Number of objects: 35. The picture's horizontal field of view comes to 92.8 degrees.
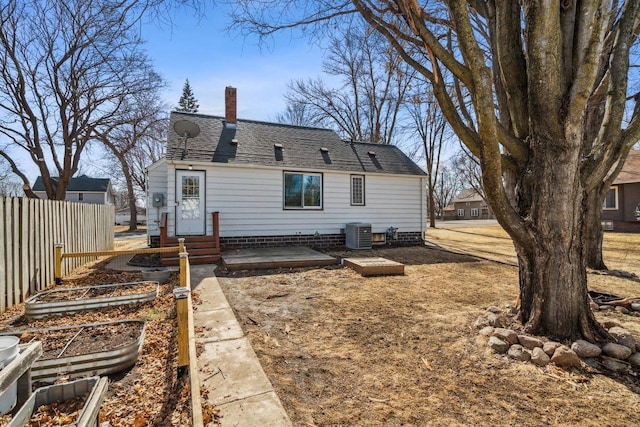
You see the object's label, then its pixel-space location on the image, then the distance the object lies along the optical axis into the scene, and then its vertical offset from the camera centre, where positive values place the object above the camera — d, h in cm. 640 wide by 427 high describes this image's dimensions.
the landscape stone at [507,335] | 329 -137
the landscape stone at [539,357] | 290 -143
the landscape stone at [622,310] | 437 -146
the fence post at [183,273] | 389 -81
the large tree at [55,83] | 1342 +633
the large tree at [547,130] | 319 +90
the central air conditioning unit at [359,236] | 1099 -94
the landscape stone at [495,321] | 367 -136
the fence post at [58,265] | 583 -104
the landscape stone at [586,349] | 300 -139
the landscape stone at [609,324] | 367 -140
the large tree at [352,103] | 2198 +860
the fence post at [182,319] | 246 -89
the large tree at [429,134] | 2337 +608
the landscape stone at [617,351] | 297 -140
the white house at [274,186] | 956 +86
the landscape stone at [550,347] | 299 -137
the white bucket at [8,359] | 159 -81
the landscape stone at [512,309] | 403 -135
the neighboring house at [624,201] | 1664 +45
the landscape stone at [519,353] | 303 -145
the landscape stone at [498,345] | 317 -143
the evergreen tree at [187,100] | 3696 +1361
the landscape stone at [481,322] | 375 -141
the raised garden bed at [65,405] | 138 -109
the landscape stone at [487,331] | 349 -141
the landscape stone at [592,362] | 289 -148
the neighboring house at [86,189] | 3612 +260
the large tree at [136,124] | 1664 +506
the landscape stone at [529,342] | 313 -138
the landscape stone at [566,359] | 285 -140
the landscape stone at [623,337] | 310 -137
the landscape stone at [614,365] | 284 -148
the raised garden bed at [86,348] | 261 -131
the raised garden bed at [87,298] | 402 -132
